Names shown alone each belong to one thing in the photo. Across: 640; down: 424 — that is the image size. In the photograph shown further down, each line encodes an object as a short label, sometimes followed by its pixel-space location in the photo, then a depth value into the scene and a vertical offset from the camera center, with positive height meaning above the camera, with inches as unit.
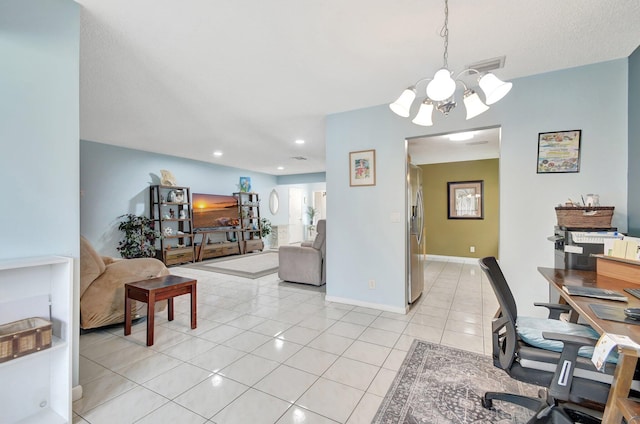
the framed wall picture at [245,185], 320.8 +29.6
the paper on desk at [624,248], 68.0 -9.6
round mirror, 367.1 +11.2
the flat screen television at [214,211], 268.5 -1.0
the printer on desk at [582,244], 76.9 -9.7
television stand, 260.2 -35.9
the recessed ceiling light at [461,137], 161.4 +44.6
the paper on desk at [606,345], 39.7 -19.5
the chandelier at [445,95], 55.6 +25.4
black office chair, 48.6 -29.8
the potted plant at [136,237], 212.4 -21.5
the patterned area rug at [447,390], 64.1 -47.7
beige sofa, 103.3 -29.3
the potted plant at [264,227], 335.3 -21.3
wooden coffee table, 98.9 -31.2
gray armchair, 173.6 -33.0
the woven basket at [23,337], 52.9 -25.5
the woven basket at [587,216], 78.5 -1.5
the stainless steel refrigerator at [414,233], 131.3 -11.4
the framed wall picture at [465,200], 240.1 +9.7
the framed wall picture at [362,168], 132.0 +20.7
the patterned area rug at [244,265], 212.5 -47.5
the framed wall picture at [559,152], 94.0 +20.6
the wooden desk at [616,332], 43.4 -19.2
